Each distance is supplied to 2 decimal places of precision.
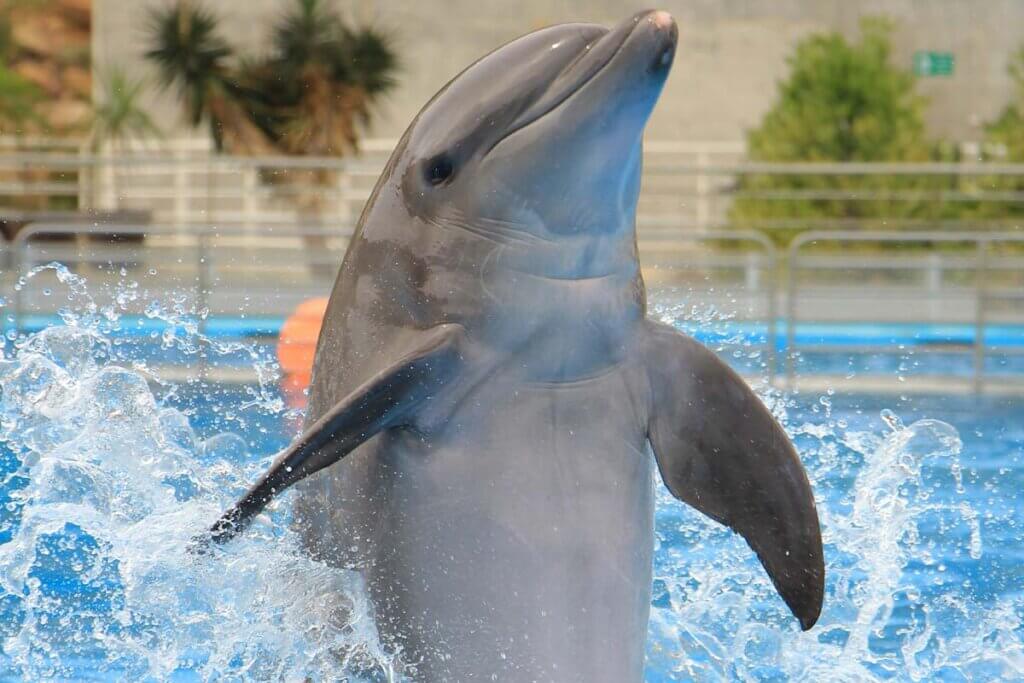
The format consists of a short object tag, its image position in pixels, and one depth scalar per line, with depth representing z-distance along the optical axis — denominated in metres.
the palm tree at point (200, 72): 46.94
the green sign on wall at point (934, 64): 46.47
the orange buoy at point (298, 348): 16.97
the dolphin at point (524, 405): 5.29
